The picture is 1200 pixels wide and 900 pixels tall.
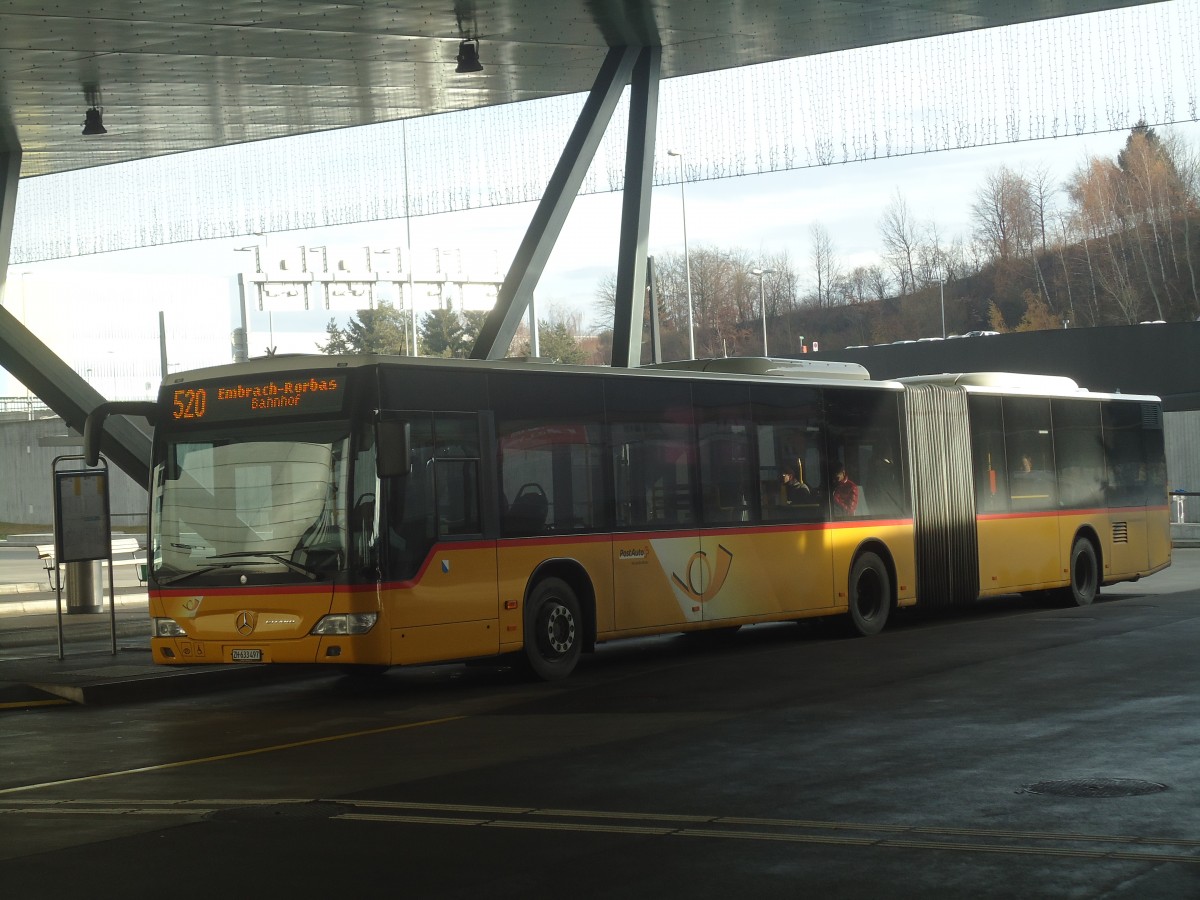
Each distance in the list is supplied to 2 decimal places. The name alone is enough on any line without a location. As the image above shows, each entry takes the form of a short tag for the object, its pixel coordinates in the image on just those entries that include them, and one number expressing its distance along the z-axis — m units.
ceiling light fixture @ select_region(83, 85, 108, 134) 19.88
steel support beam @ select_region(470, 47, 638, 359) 19.52
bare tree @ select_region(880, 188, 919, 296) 113.50
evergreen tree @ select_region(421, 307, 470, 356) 119.88
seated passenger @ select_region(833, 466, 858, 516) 19.02
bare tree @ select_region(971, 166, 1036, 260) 109.00
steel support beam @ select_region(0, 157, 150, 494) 21.62
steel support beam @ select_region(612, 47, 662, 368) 20.23
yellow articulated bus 13.46
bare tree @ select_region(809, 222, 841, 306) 111.94
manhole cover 8.12
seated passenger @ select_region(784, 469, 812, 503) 18.22
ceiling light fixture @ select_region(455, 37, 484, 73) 17.28
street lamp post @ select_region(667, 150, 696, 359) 61.01
